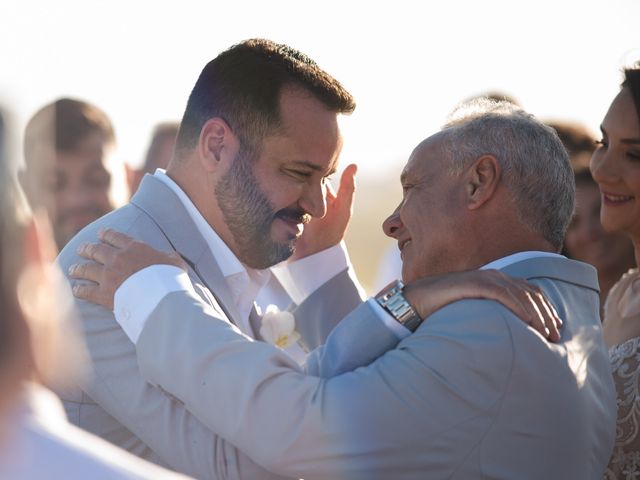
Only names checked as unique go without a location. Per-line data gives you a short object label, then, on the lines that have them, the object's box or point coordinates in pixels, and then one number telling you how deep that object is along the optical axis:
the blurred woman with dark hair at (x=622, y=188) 4.45
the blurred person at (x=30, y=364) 1.46
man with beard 3.70
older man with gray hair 2.95
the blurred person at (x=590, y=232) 6.44
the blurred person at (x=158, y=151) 7.75
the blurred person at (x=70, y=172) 6.75
